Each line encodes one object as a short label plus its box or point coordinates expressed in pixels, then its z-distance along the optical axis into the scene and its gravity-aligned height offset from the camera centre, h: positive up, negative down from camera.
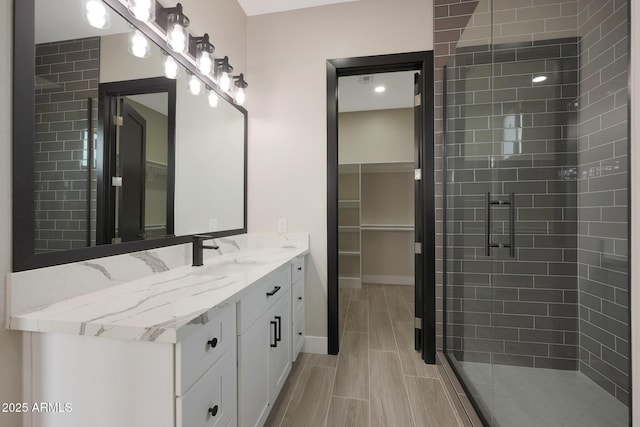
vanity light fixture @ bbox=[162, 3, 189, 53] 1.39 +0.99
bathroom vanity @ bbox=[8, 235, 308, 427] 0.72 -0.40
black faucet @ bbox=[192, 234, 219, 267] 1.56 -0.21
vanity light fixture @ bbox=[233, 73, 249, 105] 2.11 +1.00
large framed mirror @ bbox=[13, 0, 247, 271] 0.83 +0.30
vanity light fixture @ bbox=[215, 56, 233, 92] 1.90 +1.02
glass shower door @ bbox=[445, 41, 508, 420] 1.65 -0.05
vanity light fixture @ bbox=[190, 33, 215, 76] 1.65 +1.01
